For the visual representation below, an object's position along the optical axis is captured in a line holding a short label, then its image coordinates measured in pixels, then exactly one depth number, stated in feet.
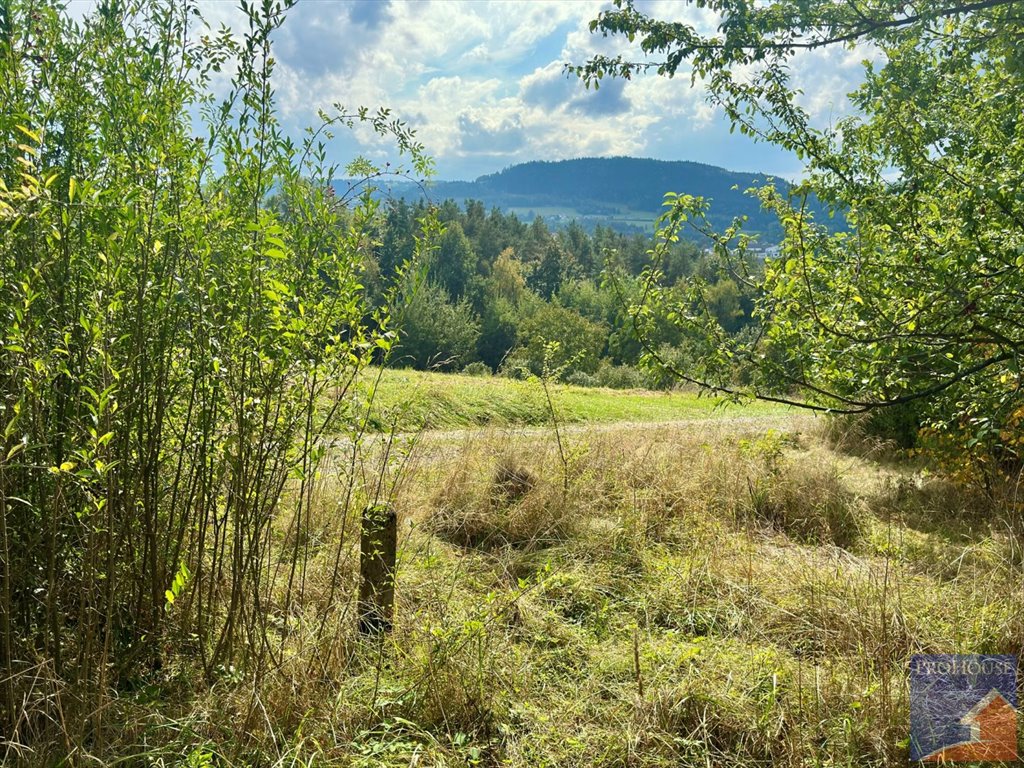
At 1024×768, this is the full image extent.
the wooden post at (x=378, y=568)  10.39
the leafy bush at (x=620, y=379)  116.47
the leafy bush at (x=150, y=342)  7.28
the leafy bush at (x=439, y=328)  134.62
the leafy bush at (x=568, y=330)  139.13
